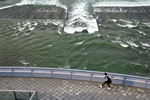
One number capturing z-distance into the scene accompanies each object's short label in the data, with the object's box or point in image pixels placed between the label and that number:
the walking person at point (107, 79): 13.84
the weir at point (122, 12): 38.25
